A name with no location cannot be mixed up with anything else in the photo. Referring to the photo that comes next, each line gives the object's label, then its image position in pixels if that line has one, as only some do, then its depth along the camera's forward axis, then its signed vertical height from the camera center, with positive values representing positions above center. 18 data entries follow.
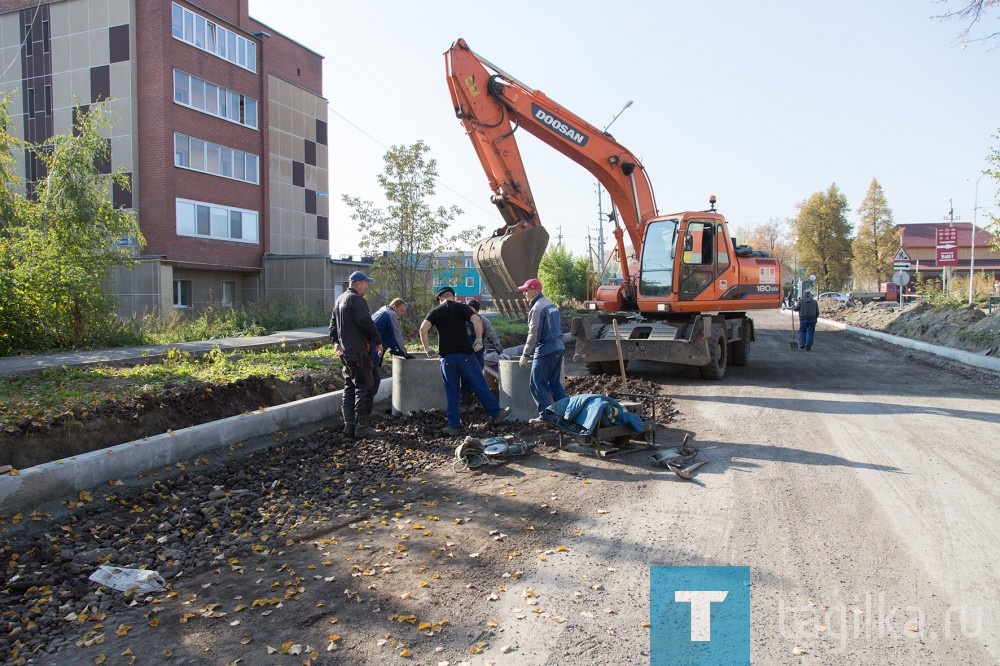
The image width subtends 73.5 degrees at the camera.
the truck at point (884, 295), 40.81 +0.82
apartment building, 25.42 +7.43
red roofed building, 66.94 +6.37
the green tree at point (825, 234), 45.91 +4.99
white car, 47.60 +0.84
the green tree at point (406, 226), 15.87 +1.87
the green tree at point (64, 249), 12.40 +1.06
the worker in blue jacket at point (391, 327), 8.84 -0.30
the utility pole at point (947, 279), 26.78 +1.16
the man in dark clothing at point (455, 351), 7.84 -0.55
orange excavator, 12.17 +1.06
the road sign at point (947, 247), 23.22 +2.10
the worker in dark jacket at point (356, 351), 7.73 -0.55
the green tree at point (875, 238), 47.56 +4.92
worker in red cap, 7.99 -0.56
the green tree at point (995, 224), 15.95 +2.07
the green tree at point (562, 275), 32.09 +1.44
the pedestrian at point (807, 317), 17.95 -0.29
